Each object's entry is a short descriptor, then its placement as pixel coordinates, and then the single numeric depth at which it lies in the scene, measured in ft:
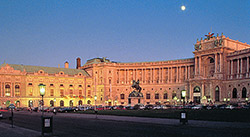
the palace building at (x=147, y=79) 391.65
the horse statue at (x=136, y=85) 287.52
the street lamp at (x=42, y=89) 89.45
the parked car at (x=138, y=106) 277.85
